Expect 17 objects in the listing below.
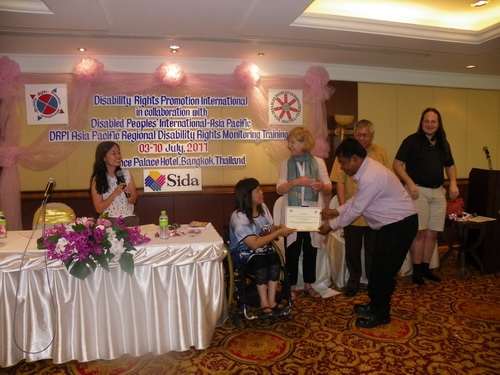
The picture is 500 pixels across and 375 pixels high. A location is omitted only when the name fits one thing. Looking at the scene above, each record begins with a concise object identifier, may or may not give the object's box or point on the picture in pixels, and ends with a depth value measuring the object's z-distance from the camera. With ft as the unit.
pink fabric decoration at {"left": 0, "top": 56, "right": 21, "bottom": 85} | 13.94
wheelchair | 10.05
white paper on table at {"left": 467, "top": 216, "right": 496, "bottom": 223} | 14.09
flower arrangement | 7.75
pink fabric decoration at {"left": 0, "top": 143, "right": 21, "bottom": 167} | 14.11
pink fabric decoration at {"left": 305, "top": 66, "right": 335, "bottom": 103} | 16.37
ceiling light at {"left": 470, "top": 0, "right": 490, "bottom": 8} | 12.12
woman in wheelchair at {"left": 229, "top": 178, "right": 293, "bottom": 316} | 10.19
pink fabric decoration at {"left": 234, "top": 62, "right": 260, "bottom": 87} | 15.55
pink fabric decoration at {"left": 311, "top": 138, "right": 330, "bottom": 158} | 16.17
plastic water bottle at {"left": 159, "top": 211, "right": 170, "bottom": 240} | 9.15
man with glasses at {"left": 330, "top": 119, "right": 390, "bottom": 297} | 12.47
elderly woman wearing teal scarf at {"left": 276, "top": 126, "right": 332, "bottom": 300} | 11.35
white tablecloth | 8.13
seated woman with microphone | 10.79
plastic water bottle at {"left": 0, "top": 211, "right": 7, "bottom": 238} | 9.15
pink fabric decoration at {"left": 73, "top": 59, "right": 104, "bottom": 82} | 14.39
